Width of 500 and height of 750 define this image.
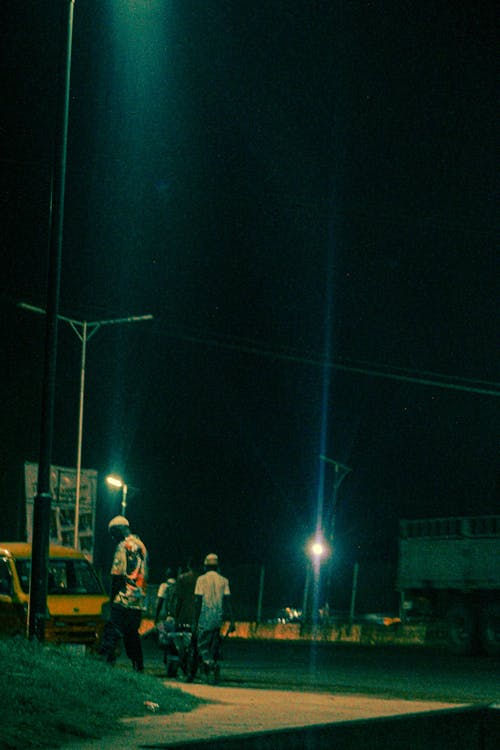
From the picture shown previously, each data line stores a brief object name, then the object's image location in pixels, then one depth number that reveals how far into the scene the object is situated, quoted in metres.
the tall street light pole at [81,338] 31.39
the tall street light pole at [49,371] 14.15
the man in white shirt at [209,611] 18.11
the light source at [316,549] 48.99
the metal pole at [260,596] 49.19
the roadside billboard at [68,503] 28.78
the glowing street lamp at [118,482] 47.12
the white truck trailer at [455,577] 30.27
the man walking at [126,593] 15.30
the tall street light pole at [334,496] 52.53
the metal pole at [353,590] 44.09
